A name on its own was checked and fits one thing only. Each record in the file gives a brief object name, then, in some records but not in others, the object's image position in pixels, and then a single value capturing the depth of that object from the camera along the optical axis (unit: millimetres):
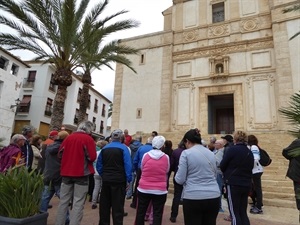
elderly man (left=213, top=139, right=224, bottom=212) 4859
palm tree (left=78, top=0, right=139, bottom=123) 9978
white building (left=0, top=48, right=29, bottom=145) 20575
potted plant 2885
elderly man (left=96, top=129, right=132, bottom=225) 3584
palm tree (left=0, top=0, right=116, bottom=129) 8613
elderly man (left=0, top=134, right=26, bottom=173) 3887
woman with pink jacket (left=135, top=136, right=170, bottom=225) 3334
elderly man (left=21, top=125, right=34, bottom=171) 4219
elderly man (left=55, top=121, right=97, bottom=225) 3521
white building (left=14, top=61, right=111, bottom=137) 25516
